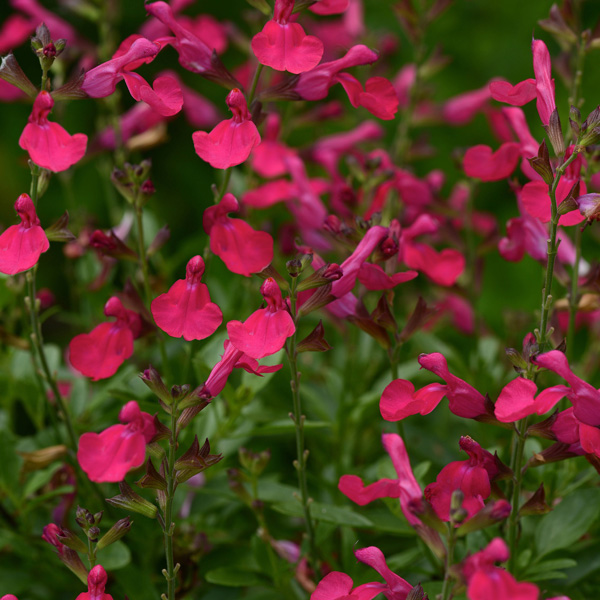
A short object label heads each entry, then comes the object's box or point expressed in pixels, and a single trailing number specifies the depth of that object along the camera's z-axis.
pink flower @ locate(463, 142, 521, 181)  0.85
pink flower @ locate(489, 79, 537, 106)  0.81
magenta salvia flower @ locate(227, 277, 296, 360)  0.79
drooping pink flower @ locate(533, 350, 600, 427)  0.78
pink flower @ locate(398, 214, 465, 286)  0.86
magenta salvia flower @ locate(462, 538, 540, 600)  0.75
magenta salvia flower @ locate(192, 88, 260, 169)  0.80
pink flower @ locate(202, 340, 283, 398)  0.80
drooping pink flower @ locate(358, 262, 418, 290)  0.82
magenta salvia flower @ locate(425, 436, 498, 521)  0.79
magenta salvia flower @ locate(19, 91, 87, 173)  0.81
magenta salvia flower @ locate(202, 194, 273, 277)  0.82
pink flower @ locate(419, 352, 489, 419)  0.80
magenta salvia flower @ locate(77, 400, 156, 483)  0.80
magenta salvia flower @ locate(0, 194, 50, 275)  0.80
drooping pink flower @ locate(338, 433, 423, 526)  0.80
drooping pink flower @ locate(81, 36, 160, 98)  0.82
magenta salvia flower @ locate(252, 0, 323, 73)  0.81
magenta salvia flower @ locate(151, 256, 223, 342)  0.81
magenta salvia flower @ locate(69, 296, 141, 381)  0.83
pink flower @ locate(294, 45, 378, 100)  0.84
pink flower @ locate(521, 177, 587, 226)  0.80
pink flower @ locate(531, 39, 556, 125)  0.81
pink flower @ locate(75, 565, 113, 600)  0.78
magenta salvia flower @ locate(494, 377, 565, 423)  0.77
